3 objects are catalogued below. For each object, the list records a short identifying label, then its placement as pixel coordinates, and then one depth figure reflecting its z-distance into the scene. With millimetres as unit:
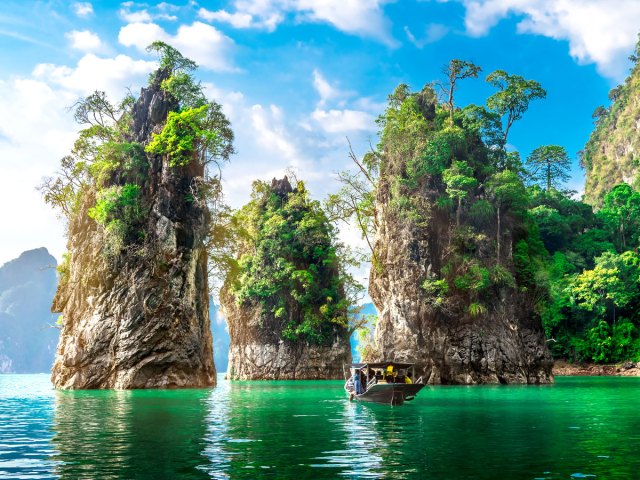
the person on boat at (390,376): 29256
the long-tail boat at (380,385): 25859
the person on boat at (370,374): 28959
